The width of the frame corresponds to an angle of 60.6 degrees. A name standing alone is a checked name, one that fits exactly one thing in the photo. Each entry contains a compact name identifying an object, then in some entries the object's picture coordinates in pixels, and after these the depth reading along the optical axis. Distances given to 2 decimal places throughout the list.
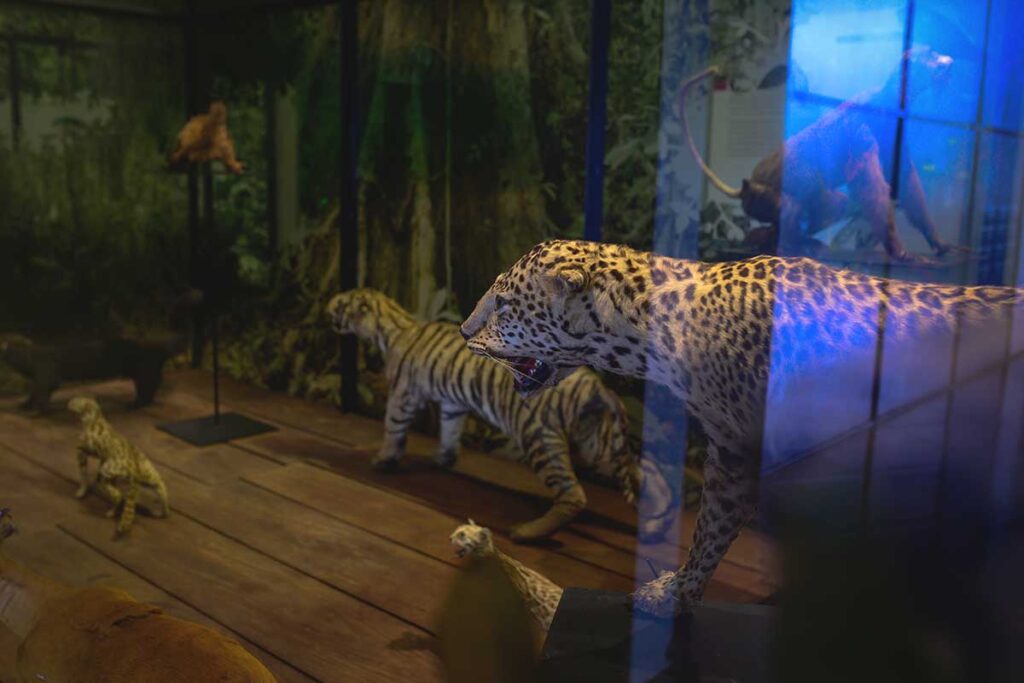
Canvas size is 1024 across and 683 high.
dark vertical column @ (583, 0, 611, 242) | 2.21
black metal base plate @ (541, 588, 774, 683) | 1.04
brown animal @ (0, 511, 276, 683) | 1.11
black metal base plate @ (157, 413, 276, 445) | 2.97
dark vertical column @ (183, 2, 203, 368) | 3.55
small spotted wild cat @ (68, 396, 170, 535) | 2.29
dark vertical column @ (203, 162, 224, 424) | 3.67
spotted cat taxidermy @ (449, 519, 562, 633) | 1.33
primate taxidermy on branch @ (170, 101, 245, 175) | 3.12
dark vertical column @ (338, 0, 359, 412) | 3.15
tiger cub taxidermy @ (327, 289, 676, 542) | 2.26
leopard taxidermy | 0.97
